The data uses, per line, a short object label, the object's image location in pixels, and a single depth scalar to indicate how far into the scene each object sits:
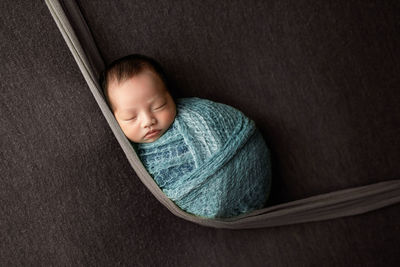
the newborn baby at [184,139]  0.88
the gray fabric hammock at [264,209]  0.93
